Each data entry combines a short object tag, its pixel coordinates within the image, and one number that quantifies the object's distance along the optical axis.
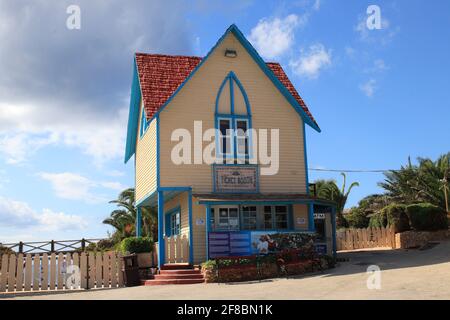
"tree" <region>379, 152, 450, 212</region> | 35.53
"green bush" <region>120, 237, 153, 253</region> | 21.62
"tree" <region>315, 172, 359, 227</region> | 43.22
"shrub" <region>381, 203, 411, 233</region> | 29.56
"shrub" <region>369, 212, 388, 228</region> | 33.00
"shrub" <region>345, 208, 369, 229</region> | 41.38
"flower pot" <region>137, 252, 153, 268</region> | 21.55
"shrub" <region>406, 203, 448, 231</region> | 27.75
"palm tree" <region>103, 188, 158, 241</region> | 39.88
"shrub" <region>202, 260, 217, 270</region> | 19.03
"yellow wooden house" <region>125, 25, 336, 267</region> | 21.45
